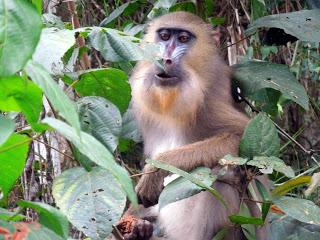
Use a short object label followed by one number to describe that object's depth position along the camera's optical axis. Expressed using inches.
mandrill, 340.8
